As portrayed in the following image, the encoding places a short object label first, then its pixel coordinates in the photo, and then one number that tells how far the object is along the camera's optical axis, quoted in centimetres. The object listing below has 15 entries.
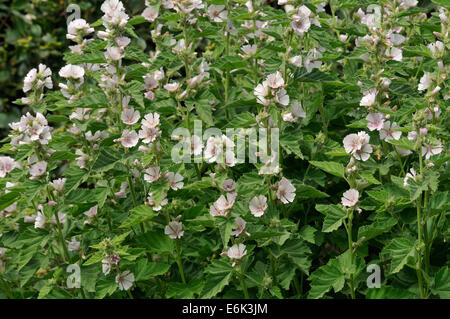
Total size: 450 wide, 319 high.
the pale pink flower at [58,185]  248
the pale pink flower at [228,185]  226
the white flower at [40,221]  246
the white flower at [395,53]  264
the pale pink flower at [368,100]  243
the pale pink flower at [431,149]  225
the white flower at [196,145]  237
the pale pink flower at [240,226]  222
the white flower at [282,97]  229
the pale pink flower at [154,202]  231
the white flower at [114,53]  243
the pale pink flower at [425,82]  246
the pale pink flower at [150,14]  274
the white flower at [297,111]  251
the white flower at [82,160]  251
